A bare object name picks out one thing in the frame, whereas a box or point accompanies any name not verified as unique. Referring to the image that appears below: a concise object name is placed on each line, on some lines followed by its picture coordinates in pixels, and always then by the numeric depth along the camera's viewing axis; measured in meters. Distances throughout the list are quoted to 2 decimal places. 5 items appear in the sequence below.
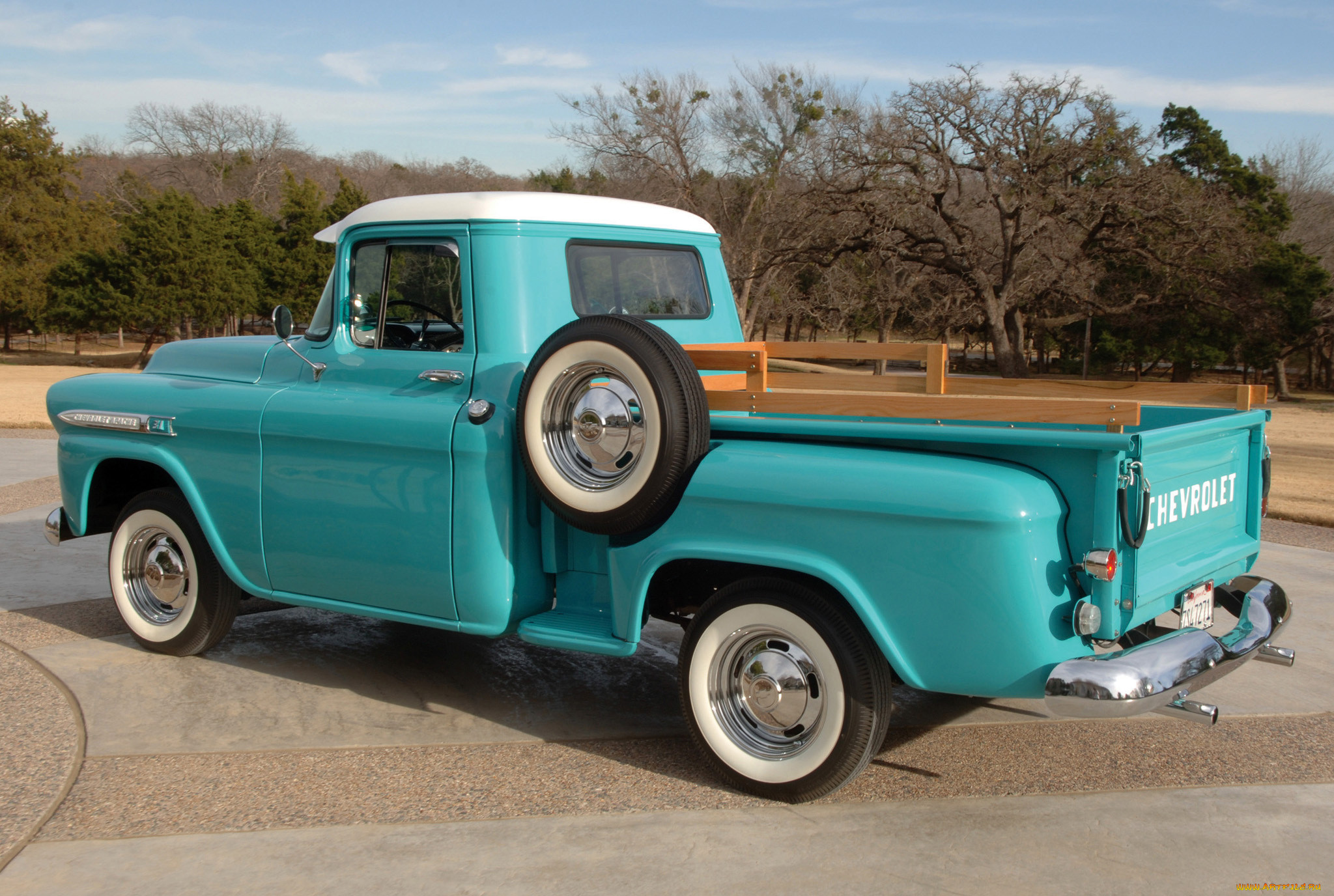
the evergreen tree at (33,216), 35.94
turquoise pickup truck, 3.15
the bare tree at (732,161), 33.81
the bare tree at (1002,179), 25.58
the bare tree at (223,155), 65.06
